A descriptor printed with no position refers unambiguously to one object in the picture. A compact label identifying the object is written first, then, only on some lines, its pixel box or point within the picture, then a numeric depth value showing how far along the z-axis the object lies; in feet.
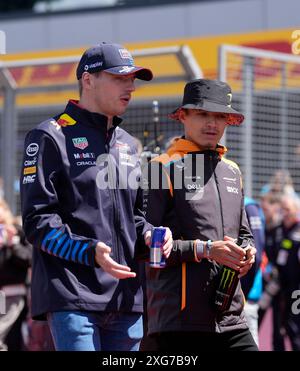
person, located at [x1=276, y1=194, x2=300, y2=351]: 60.38
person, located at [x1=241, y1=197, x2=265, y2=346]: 39.33
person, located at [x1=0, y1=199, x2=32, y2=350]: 50.25
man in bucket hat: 27.54
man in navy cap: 24.23
